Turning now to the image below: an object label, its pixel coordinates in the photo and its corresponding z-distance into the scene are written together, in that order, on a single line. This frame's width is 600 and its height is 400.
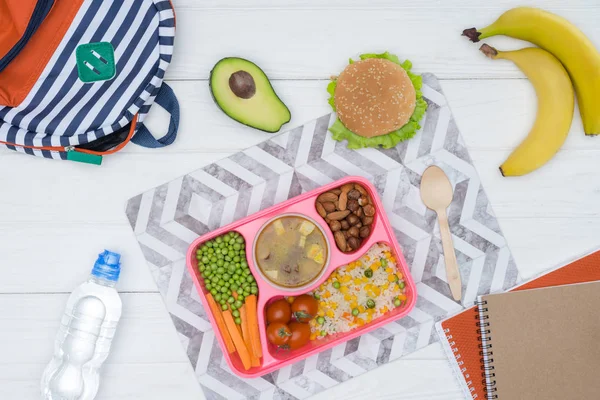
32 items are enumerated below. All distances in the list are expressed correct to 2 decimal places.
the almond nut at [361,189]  1.23
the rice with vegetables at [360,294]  1.26
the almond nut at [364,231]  1.22
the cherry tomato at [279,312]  1.22
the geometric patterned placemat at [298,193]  1.30
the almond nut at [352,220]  1.21
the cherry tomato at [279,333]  1.19
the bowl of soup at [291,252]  1.20
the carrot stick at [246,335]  1.24
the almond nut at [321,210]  1.22
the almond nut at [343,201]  1.21
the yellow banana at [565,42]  1.21
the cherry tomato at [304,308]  1.21
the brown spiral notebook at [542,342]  1.29
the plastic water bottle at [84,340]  1.28
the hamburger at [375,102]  1.16
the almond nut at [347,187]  1.22
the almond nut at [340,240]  1.20
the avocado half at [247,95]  1.22
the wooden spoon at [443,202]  1.29
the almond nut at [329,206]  1.22
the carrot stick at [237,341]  1.22
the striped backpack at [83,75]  1.16
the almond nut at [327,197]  1.21
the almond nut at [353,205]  1.21
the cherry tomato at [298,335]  1.22
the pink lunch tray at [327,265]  1.21
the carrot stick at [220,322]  1.23
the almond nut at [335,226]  1.20
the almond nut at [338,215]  1.20
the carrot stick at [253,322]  1.22
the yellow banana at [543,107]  1.25
